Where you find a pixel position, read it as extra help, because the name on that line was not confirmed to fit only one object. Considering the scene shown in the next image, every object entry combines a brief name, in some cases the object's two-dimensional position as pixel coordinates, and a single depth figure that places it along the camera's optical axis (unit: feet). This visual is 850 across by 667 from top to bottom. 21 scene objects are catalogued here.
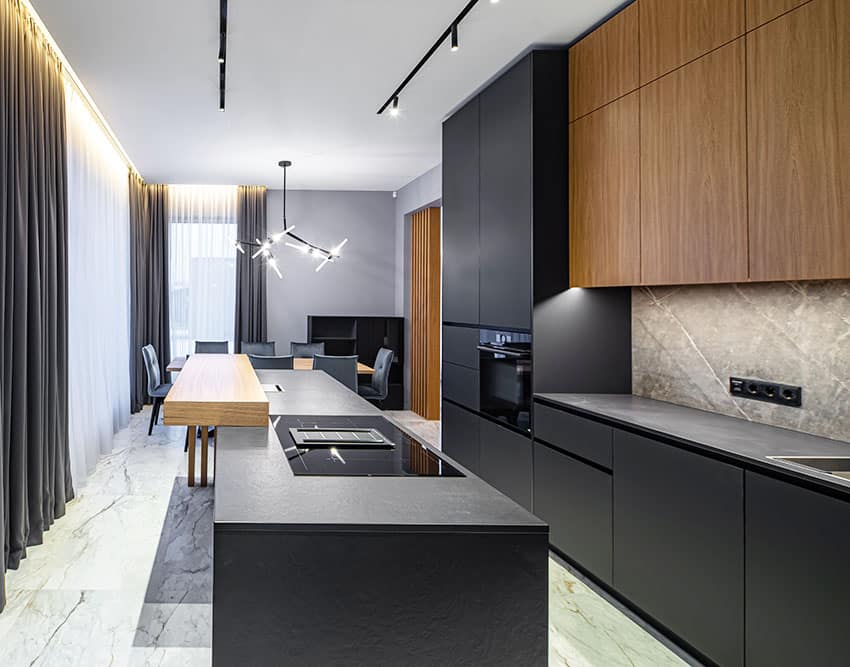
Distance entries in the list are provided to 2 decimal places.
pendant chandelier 26.32
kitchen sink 6.72
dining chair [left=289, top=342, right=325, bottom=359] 22.52
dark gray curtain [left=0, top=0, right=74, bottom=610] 10.17
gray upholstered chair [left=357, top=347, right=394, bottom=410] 20.03
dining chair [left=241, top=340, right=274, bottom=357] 23.02
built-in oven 12.14
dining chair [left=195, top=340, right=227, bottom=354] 23.71
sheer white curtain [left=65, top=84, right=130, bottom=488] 15.23
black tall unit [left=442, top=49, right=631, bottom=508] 11.85
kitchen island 3.84
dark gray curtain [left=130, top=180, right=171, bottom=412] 25.75
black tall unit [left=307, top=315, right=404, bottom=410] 27.20
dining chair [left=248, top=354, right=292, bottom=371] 18.28
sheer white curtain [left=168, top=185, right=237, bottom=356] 27.09
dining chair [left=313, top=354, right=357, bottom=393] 18.66
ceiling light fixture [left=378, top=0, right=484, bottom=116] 8.32
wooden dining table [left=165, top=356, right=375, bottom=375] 20.06
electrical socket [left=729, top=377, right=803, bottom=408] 8.31
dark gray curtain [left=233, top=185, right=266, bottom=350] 27.14
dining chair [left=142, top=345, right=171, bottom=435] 20.83
